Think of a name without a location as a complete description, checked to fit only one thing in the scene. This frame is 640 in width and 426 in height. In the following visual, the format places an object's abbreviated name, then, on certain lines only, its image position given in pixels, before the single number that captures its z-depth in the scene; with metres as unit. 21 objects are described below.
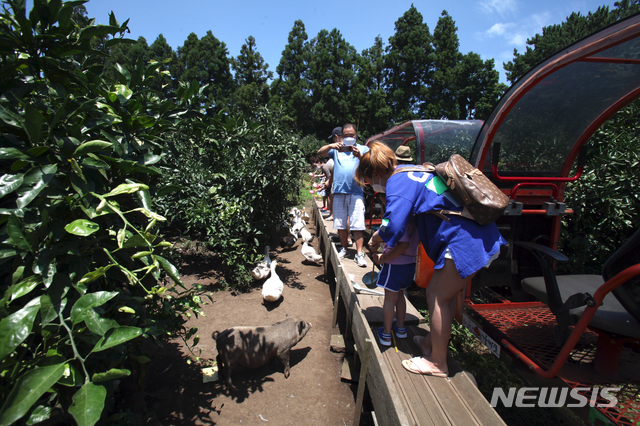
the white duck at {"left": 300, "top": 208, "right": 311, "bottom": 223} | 9.00
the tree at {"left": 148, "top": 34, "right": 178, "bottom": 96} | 32.00
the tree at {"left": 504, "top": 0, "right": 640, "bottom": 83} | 23.36
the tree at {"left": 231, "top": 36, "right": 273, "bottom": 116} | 33.72
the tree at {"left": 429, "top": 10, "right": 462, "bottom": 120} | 27.17
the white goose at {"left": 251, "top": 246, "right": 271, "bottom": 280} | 4.86
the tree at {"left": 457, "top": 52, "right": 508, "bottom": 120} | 25.50
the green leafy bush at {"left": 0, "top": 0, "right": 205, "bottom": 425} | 0.94
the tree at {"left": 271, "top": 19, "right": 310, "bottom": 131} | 29.89
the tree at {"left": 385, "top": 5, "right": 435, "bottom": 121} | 27.88
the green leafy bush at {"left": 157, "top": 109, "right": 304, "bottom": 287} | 4.61
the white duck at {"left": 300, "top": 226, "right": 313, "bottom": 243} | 6.65
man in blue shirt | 4.51
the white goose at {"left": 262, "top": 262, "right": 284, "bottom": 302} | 4.37
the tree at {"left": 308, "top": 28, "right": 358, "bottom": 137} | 28.84
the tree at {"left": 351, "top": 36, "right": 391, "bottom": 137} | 27.67
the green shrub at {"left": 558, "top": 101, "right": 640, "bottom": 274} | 3.80
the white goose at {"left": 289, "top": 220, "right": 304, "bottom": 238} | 7.19
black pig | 3.00
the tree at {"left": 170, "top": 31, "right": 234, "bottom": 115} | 33.23
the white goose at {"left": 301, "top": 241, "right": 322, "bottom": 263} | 6.06
